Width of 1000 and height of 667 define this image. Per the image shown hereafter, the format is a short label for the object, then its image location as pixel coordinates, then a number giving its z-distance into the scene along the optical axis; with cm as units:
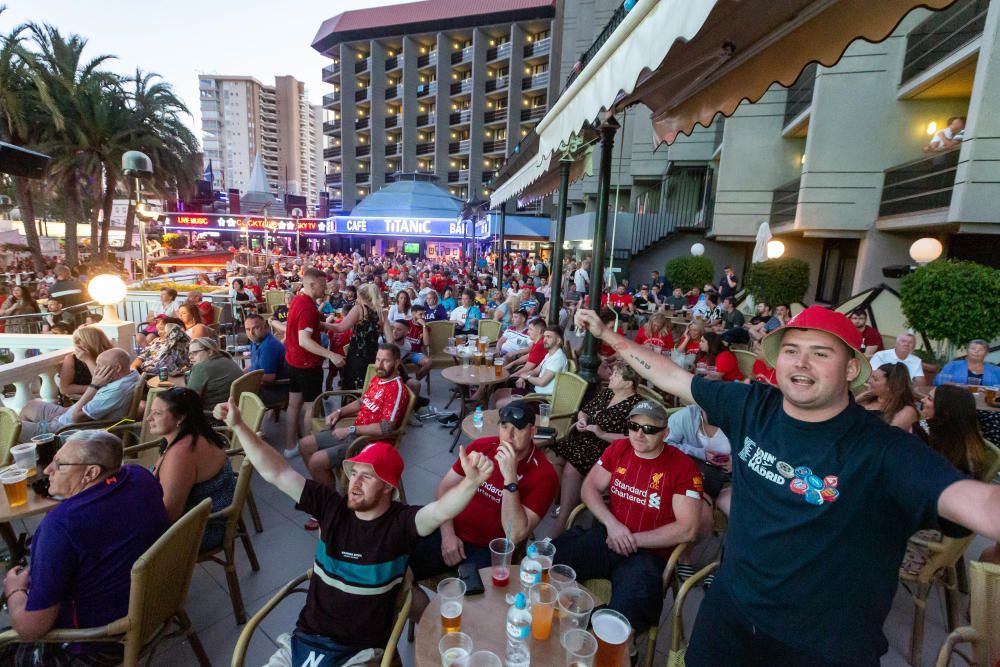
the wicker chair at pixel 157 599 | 181
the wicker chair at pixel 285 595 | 170
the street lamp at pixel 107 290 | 559
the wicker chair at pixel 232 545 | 262
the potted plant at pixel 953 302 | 585
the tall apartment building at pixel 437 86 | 3691
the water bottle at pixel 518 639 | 155
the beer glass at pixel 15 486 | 239
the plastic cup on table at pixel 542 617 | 166
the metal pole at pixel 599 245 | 437
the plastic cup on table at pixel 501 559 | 194
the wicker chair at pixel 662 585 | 221
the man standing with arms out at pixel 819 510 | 136
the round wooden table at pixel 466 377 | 500
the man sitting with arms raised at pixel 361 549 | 192
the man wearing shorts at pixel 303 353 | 454
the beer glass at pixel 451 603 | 169
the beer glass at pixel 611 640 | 156
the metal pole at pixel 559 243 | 607
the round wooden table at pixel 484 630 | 161
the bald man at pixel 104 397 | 368
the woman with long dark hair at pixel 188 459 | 246
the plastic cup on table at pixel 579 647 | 151
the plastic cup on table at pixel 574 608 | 167
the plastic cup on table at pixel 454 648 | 150
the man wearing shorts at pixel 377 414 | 366
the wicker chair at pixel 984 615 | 176
